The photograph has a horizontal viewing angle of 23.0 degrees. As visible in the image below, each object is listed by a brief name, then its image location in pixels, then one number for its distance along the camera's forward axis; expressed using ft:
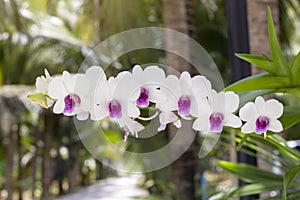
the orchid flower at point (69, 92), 3.46
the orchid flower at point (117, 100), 3.46
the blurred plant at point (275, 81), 3.77
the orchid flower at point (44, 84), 3.52
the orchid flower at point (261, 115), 3.47
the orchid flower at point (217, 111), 3.47
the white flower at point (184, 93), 3.46
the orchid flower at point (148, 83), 3.47
